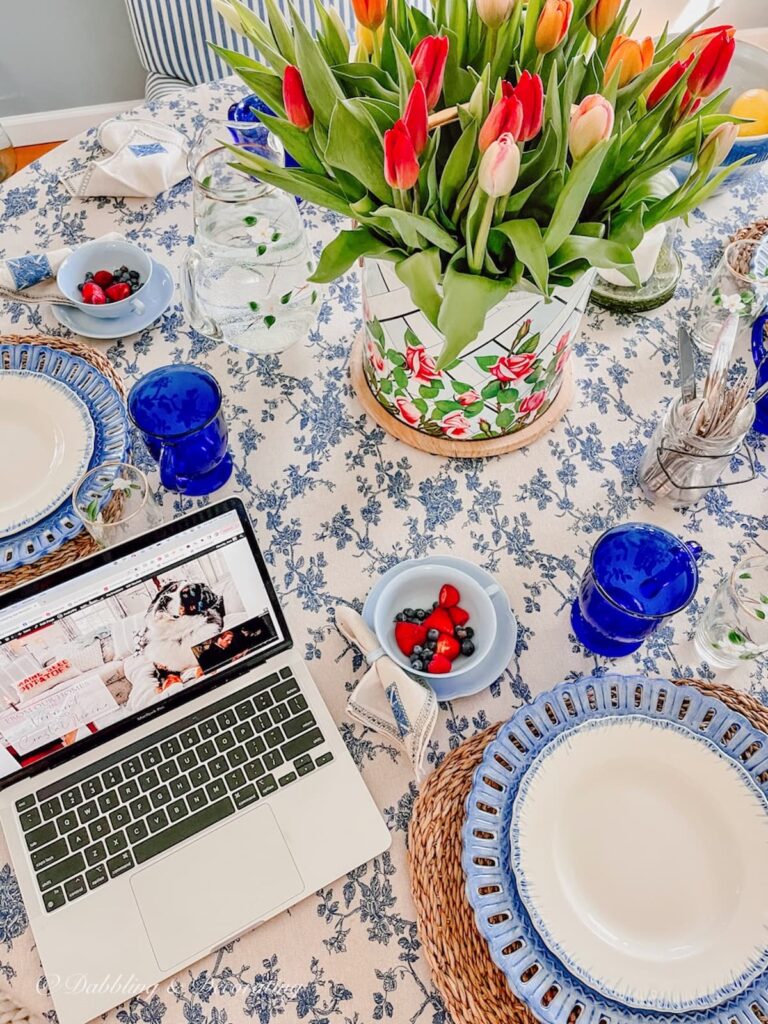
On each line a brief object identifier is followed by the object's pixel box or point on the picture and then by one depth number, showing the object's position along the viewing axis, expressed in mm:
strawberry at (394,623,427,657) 784
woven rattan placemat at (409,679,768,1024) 637
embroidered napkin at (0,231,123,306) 990
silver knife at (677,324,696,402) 934
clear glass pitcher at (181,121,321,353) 882
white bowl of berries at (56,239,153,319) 992
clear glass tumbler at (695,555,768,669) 790
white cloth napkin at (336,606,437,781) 729
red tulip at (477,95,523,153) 541
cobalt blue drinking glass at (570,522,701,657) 772
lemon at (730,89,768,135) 1059
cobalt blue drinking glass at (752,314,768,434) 954
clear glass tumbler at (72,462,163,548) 795
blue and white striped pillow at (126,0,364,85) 1524
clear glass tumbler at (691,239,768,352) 986
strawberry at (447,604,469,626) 802
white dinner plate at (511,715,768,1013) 620
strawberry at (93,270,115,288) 1008
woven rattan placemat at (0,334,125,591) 800
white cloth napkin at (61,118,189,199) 1120
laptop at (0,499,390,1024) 672
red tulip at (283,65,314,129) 628
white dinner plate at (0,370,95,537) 823
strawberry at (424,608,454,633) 791
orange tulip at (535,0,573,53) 625
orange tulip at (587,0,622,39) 651
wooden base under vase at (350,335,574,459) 934
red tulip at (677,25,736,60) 673
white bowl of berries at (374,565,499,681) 776
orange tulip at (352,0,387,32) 654
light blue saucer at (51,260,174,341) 1000
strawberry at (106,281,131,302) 1000
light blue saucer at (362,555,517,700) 781
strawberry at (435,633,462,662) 781
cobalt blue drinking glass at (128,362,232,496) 863
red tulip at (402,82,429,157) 555
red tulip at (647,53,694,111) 662
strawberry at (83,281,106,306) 993
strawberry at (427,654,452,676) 767
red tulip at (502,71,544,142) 554
